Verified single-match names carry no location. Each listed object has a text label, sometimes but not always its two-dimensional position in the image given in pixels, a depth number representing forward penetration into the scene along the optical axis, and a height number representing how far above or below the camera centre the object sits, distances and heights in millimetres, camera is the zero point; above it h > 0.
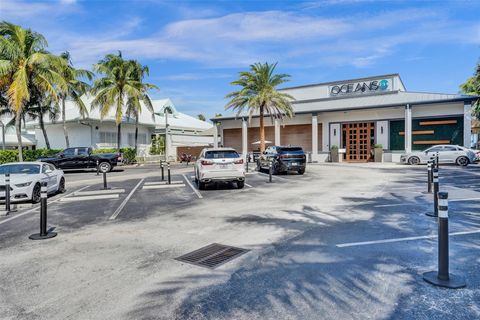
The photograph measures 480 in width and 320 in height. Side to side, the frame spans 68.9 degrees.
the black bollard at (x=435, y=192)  8195 -963
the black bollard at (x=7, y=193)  9891 -1128
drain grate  5340 -1662
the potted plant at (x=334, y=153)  32544 -85
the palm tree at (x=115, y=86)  31484 +6296
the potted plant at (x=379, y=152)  30688 -17
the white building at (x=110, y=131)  34125 +2458
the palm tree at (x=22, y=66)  22703 +6099
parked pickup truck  24984 -382
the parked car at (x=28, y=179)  10977 -828
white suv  13688 -521
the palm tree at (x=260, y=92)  29453 +5171
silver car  24516 -262
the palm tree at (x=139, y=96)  32594 +5487
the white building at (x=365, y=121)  28531 +2865
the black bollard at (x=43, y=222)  7005 -1384
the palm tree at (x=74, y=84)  29984 +6210
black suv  19750 -374
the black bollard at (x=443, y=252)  4350 -1269
